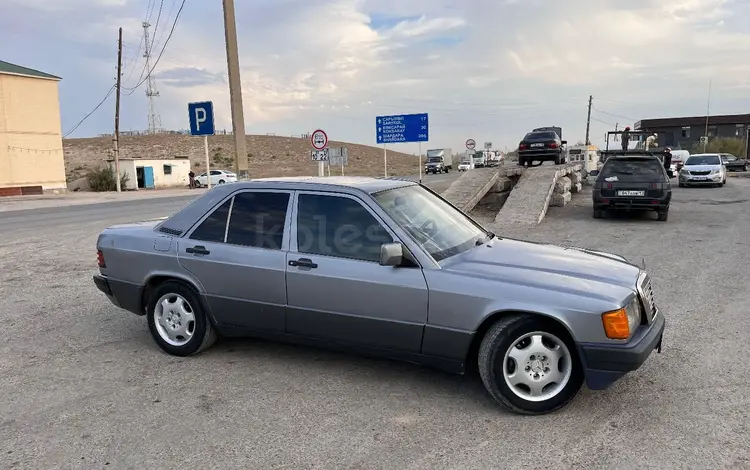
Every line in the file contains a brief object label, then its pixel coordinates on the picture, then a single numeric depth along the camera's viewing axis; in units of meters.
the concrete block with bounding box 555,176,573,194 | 18.17
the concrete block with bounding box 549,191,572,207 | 18.03
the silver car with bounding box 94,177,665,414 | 3.76
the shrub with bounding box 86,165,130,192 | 45.00
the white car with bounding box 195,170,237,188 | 44.06
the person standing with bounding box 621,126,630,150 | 24.40
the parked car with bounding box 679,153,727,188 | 26.31
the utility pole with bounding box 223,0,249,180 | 13.52
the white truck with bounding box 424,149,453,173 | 60.16
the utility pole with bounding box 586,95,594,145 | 79.22
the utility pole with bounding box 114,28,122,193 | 39.19
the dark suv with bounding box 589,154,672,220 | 14.12
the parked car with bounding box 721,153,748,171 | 41.97
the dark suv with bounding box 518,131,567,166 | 25.05
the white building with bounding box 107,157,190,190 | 46.19
